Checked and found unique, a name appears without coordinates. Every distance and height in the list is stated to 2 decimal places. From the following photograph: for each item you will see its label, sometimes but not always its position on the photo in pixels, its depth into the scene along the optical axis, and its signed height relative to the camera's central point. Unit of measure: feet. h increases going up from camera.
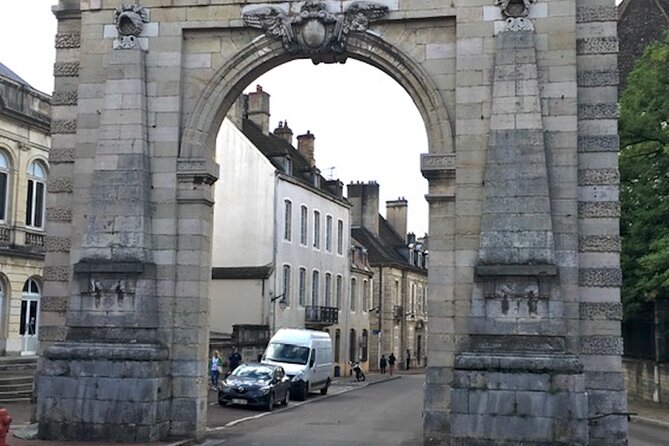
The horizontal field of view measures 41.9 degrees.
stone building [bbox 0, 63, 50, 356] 92.53 +11.98
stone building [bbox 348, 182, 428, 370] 173.68 +9.14
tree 76.64 +14.07
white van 91.66 -3.83
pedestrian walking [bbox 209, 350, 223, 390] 93.61 -5.24
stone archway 43.45 +6.38
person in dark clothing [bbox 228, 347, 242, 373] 98.73 -4.48
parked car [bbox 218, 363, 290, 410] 77.15 -5.90
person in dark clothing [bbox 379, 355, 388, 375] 157.89 -7.64
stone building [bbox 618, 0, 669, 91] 119.65 +41.34
